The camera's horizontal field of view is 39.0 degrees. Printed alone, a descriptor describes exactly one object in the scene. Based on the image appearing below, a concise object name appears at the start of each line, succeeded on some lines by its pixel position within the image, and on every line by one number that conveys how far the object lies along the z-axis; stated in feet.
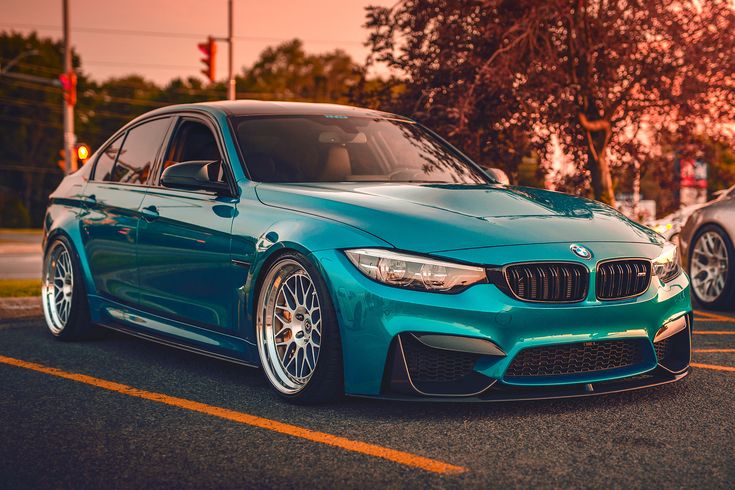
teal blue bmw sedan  15.51
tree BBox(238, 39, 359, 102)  297.33
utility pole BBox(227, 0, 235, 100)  96.37
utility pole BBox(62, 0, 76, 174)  73.77
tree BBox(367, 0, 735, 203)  46.24
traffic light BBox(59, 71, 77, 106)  76.33
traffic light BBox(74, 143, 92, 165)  43.39
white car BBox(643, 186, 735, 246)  44.41
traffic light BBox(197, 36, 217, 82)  78.79
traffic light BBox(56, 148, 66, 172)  72.69
